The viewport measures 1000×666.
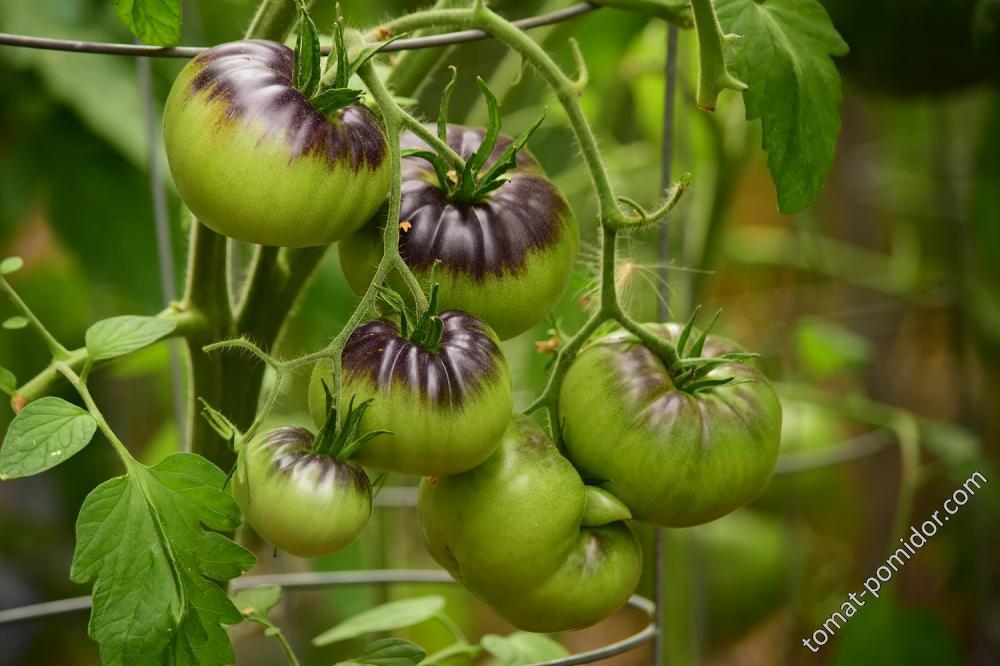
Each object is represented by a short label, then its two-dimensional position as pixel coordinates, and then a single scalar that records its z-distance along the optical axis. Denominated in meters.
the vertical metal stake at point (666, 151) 1.24
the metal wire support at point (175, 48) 1.13
